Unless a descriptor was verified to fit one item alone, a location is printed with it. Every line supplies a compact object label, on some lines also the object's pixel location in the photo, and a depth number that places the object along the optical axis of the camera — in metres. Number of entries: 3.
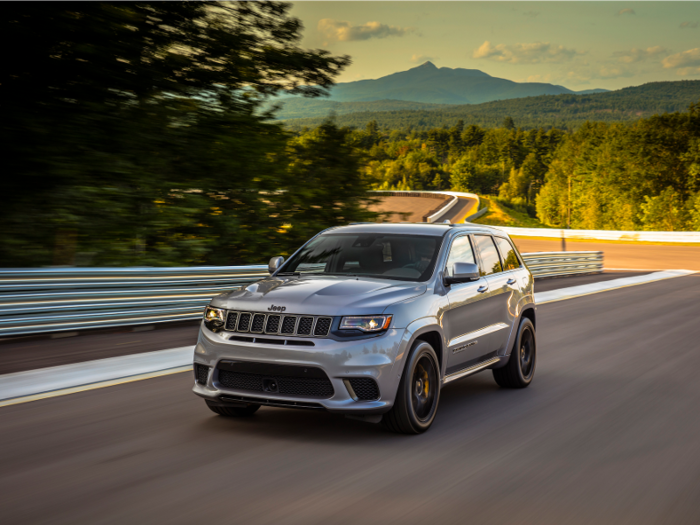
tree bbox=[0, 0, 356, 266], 13.52
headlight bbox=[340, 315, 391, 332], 5.46
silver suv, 5.43
